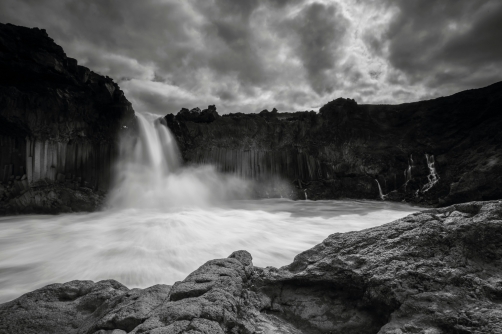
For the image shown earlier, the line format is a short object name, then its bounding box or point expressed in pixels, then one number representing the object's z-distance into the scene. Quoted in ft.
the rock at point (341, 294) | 8.23
